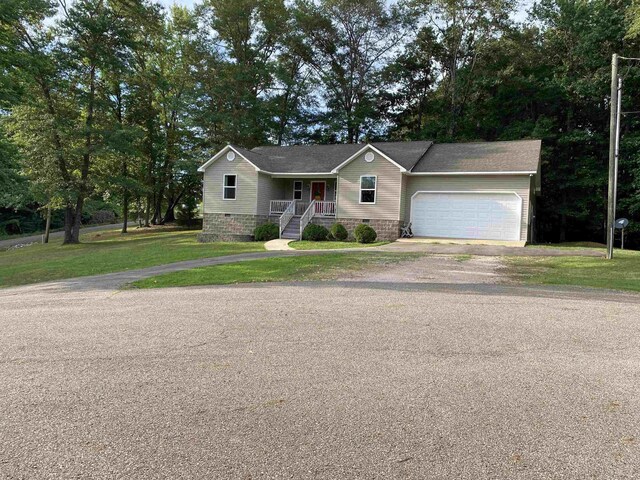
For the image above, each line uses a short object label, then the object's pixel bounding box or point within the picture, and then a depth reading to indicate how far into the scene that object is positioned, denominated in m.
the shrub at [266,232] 22.77
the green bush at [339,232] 21.61
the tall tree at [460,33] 30.27
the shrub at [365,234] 20.56
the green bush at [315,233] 21.62
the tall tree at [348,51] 33.78
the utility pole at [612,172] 14.16
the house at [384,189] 19.98
